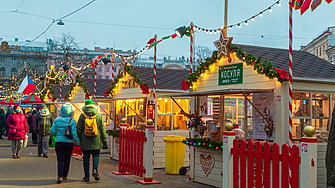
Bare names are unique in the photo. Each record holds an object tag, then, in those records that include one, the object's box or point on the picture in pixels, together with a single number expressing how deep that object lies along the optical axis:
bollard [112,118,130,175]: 11.23
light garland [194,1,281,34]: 8.76
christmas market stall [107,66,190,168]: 13.48
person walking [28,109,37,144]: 22.59
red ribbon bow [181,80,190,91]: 11.19
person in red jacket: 14.80
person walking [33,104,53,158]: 15.48
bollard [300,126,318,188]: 5.54
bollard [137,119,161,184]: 10.05
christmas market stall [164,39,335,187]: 8.47
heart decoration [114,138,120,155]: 14.77
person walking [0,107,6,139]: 24.60
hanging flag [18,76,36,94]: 27.66
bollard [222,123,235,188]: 7.35
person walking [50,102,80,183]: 9.84
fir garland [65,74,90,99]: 18.50
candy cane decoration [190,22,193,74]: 11.09
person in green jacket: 9.88
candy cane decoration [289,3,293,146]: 7.43
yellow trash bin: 11.78
